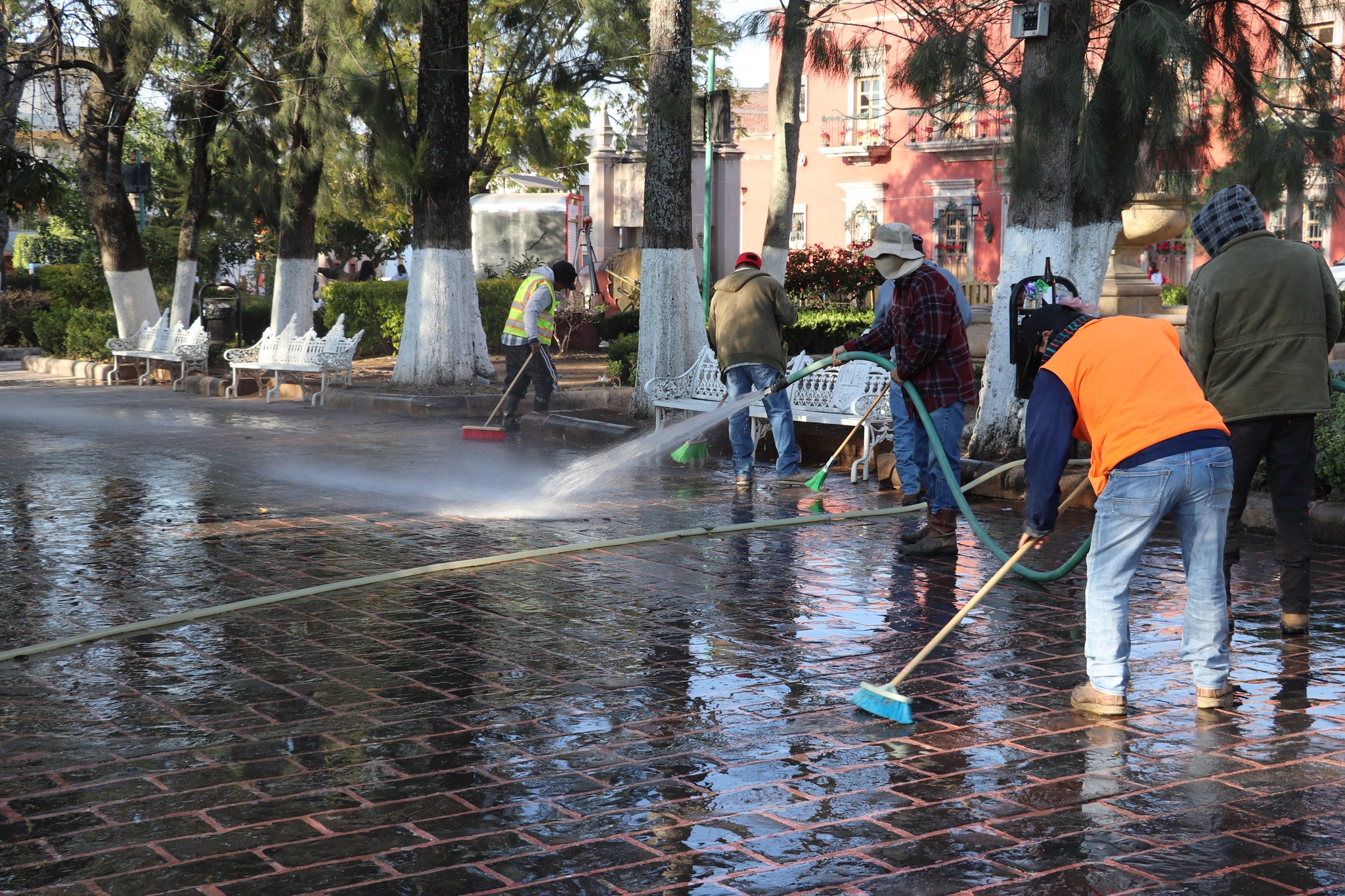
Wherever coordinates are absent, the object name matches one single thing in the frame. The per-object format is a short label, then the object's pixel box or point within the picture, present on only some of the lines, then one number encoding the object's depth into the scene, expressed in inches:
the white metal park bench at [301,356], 703.1
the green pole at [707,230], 672.4
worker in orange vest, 182.7
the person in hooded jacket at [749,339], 407.2
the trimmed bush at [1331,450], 324.8
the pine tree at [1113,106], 356.8
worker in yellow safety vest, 554.9
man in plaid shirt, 305.9
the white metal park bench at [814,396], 436.1
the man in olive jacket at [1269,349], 229.3
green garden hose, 232.2
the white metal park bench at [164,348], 795.4
